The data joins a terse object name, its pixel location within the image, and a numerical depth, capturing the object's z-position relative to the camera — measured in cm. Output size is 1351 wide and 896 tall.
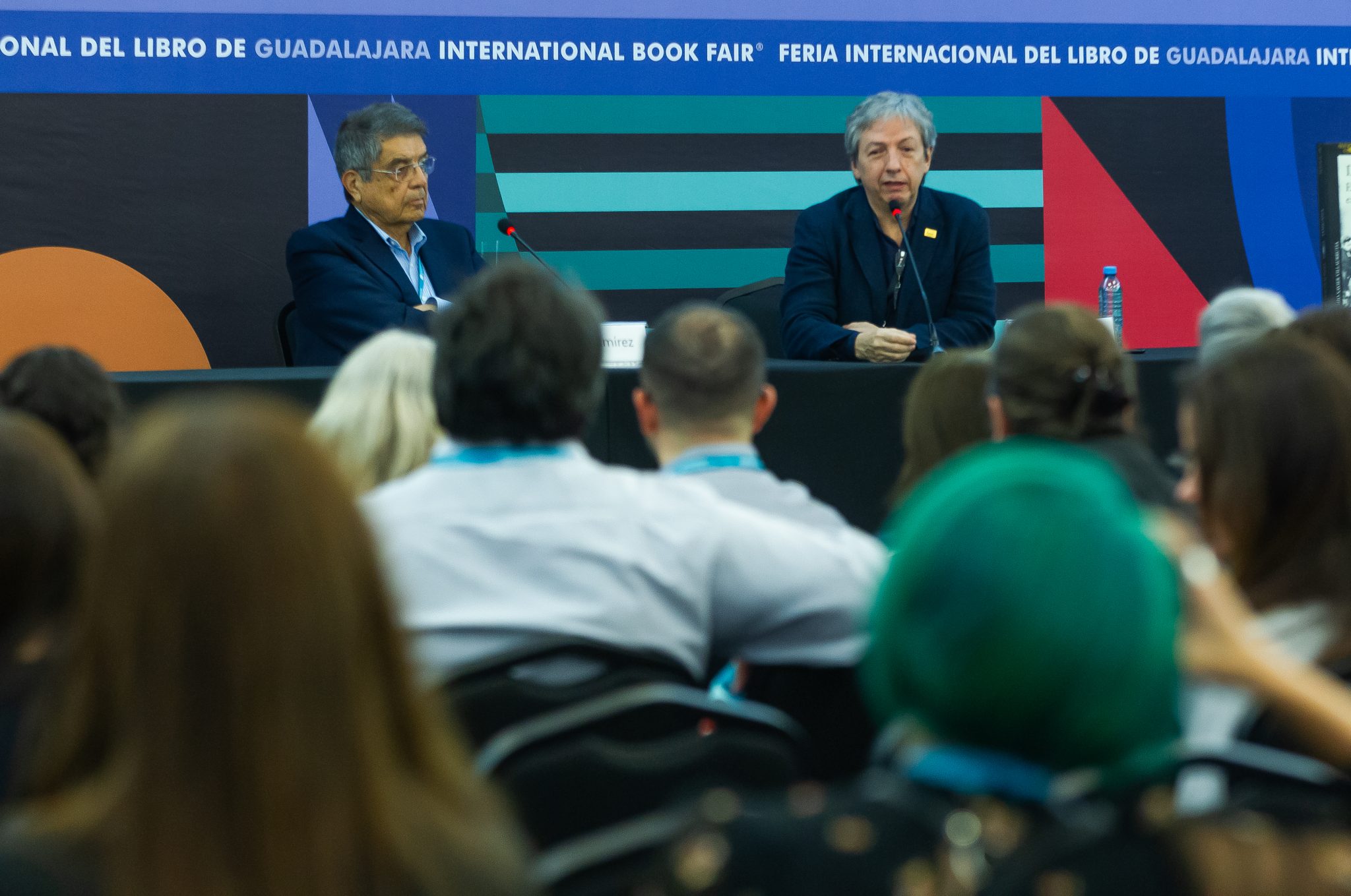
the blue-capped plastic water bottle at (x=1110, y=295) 1042
